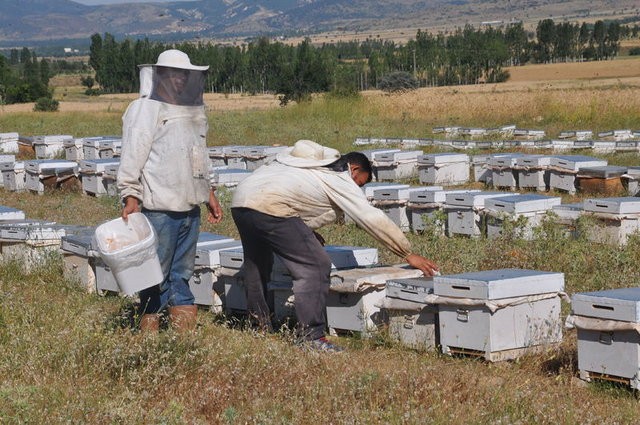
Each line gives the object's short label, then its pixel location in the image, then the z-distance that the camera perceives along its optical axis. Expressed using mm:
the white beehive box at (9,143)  23547
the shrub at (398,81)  76375
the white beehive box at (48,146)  22219
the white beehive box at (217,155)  18938
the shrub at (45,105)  48831
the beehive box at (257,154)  17906
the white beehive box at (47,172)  16953
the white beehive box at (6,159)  18094
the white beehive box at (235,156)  18406
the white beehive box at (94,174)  16250
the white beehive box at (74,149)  21469
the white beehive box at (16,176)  17547
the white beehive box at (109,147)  20062
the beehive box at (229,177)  14539
